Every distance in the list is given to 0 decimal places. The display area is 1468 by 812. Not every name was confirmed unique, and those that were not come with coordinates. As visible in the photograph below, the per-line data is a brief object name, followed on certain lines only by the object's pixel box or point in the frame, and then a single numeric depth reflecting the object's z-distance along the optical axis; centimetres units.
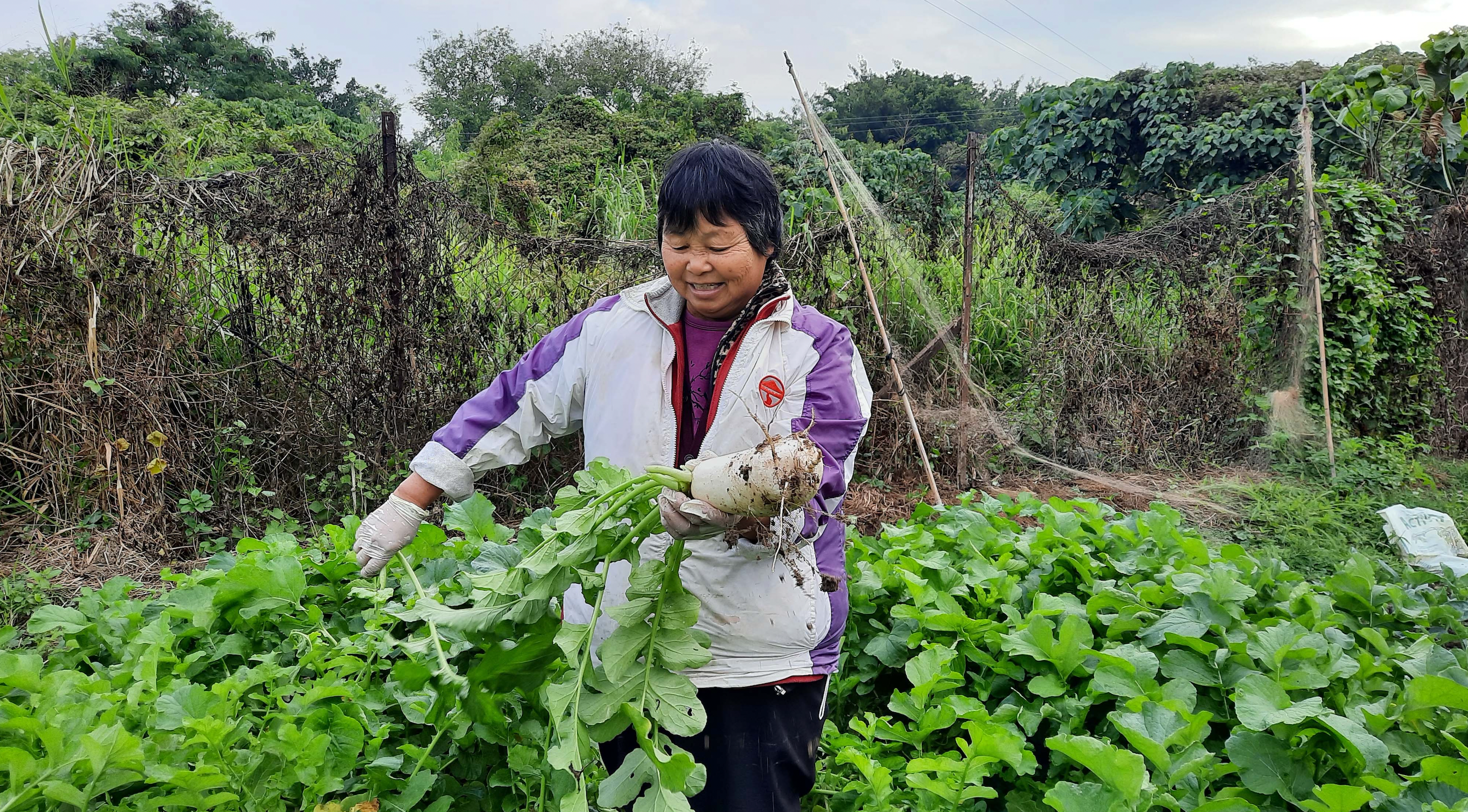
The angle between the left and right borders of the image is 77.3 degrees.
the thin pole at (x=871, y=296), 502
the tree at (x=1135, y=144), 1316
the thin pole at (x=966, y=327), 569
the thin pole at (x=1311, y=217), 648
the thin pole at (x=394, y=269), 469
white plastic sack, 442
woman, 176
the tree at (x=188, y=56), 2492
